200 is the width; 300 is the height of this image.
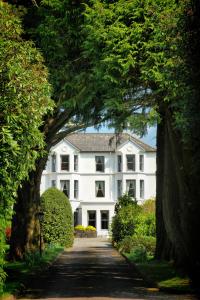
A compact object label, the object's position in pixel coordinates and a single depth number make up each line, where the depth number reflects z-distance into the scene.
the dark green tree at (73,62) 19.34
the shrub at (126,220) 43.31
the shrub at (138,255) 29.83
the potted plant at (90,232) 70.69
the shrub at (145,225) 42.45
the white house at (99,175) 73.56
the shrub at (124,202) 45.74
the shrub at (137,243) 37.74
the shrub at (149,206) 58.69
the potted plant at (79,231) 70.50
